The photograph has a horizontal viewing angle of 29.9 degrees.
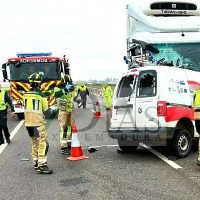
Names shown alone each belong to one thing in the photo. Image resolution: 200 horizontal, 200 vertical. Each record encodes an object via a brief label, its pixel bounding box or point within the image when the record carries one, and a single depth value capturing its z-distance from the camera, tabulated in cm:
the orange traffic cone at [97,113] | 1764
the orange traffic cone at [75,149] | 806
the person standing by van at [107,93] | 2133
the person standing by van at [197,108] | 694
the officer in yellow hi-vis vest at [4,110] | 1058
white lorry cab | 736
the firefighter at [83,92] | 2362
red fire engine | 1678
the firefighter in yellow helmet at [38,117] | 691
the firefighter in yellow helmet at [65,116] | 887
